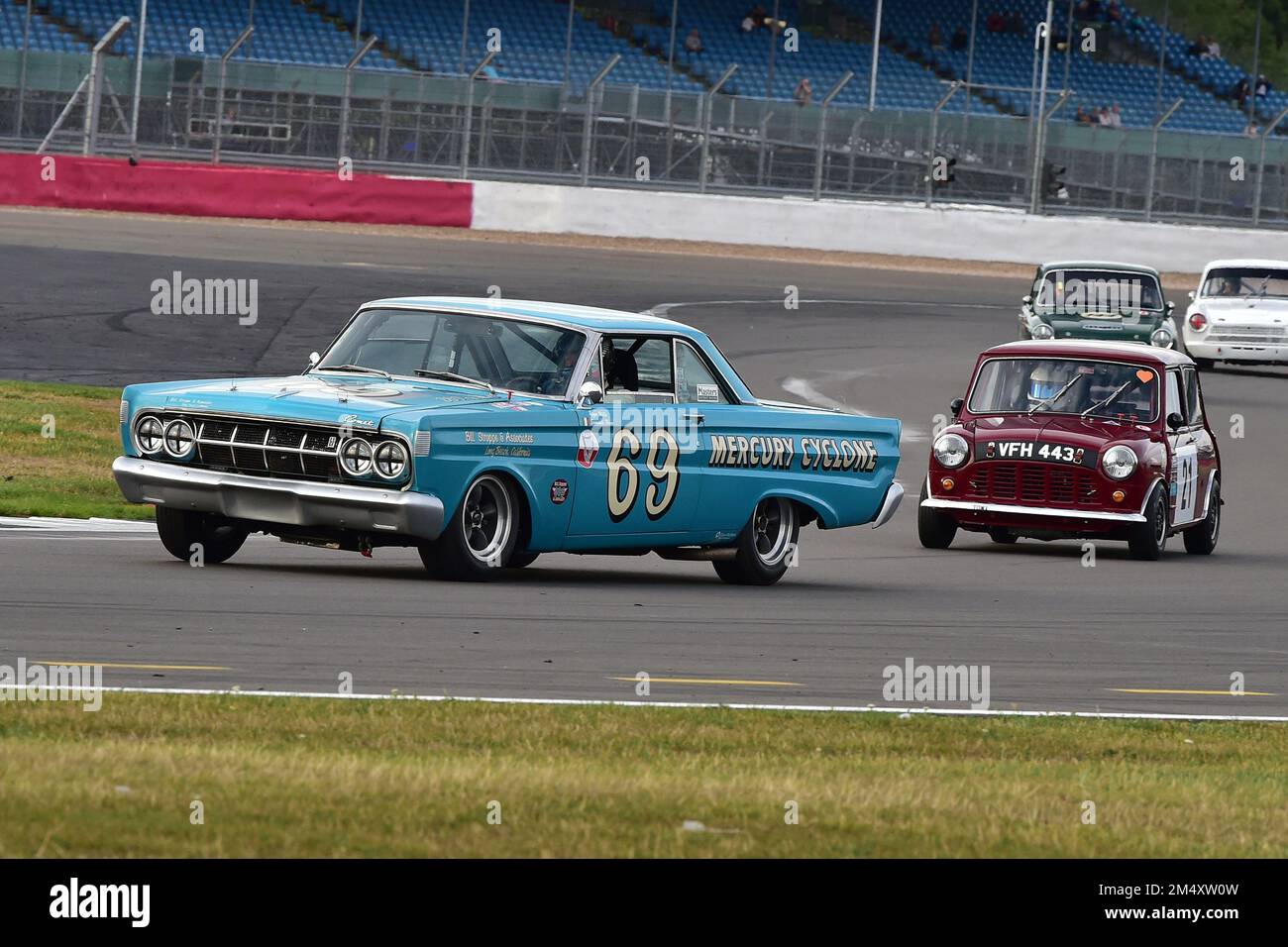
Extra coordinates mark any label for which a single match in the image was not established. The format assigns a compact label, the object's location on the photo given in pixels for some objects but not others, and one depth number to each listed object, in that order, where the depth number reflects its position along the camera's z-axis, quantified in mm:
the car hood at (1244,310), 28766
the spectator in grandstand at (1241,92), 61219
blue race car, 10539
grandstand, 49688
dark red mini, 14930
